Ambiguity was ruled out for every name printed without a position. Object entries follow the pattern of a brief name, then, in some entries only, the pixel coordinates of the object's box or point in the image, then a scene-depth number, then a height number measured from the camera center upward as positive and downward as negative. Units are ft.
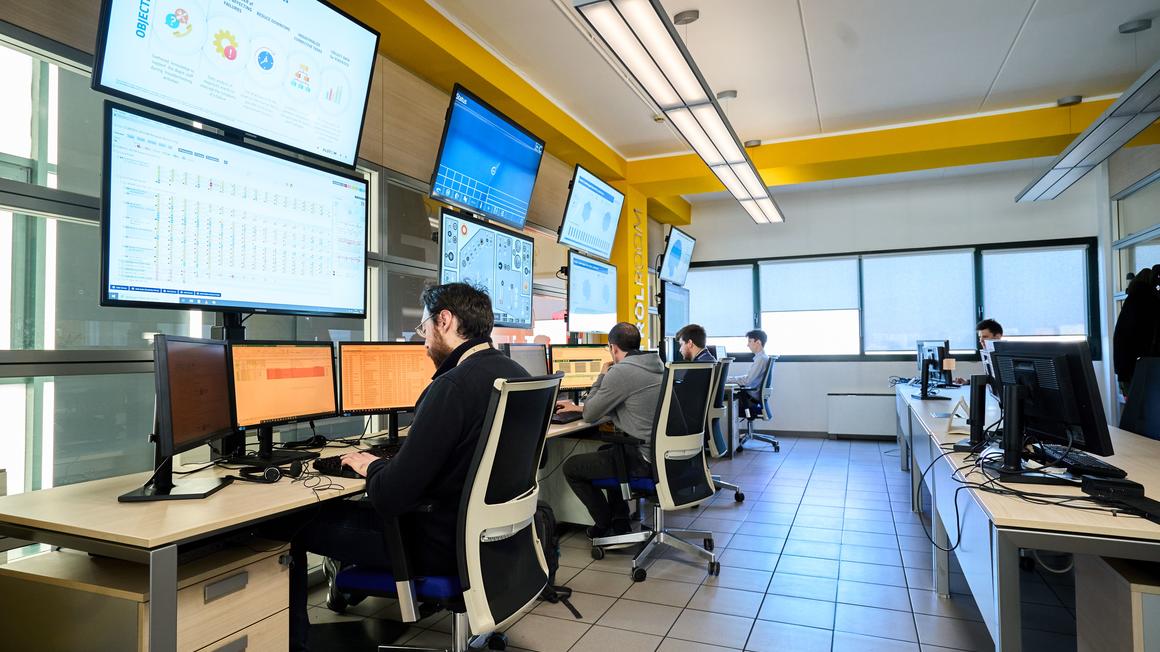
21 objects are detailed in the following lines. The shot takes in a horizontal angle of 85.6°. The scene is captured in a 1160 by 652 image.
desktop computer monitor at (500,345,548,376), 11.86 -0.45
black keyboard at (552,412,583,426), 11.41 -1.56
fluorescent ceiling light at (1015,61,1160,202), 11.12 +4.29
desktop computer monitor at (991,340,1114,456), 6.05 -0.63
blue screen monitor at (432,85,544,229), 11.14 +3.33
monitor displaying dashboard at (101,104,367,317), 6.21 +1.24
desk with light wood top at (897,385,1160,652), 4.71 -1.60
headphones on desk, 6.17 -1.43
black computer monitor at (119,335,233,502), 5.17 -0.66
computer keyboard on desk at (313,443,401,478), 6.42 -1.39
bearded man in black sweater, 5.67 -1.40
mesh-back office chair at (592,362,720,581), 9.95 -2.12
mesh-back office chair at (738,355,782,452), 21.88 -2.42
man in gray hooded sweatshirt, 10.74 -1.38
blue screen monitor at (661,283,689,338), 22.70 +0.98
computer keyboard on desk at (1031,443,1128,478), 6.22 -1.37
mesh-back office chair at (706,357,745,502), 14.61 -2.37
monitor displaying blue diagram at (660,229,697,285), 23.06 +2.94
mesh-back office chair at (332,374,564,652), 5.68 -1.95
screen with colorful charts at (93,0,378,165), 6.51 +3.24
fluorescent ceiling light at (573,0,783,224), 8.80 +4.45
